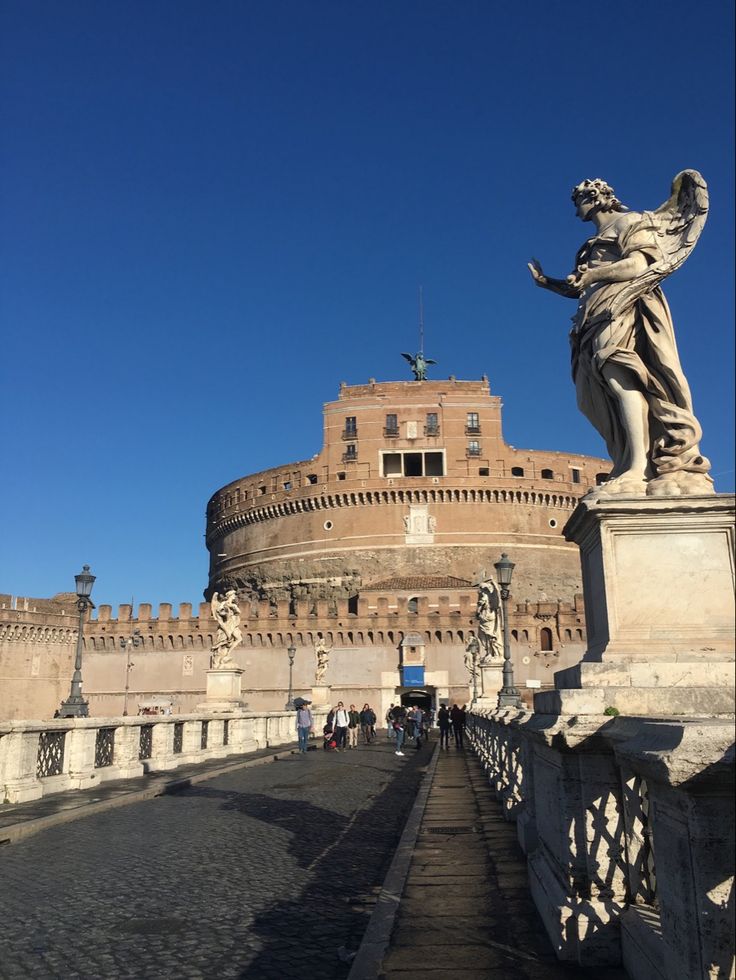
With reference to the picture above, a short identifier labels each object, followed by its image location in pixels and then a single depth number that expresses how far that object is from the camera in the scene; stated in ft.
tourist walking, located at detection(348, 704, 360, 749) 80.26
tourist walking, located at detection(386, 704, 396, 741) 93.61
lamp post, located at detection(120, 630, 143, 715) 164.14
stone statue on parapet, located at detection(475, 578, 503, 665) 68.39
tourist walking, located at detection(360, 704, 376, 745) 87.40
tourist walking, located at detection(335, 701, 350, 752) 72.18
